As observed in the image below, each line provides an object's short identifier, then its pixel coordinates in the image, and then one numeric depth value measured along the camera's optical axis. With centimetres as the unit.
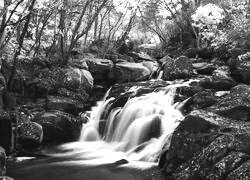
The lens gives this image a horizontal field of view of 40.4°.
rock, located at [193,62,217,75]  1783
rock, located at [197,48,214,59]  2038
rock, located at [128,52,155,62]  2425
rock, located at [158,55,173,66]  2255
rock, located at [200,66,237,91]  1377
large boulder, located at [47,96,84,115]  1405
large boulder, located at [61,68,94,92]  1567
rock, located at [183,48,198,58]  2152
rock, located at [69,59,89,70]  1732
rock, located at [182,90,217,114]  1148
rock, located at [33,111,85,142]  1216
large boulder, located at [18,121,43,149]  1099
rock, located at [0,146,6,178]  755
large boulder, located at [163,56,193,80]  1739
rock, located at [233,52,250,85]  1428
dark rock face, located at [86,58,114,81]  1848
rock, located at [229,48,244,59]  1628
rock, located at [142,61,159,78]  2000
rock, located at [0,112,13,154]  984
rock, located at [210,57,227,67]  1831
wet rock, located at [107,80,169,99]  1573
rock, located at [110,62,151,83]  1884
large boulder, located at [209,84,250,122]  859
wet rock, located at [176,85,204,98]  1365
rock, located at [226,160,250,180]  585
